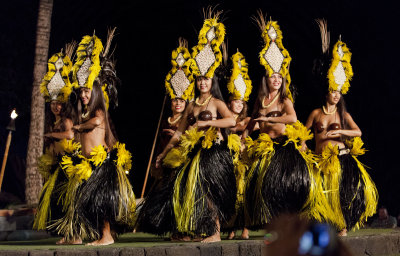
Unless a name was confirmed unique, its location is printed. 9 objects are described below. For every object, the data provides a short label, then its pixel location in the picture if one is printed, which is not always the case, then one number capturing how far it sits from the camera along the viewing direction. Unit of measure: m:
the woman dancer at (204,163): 8.71
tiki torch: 10.94
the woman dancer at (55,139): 9.38
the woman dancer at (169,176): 8.91
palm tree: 13.34
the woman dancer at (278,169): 8.93
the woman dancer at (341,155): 9.77
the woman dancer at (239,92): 11.28
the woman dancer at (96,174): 8.86
